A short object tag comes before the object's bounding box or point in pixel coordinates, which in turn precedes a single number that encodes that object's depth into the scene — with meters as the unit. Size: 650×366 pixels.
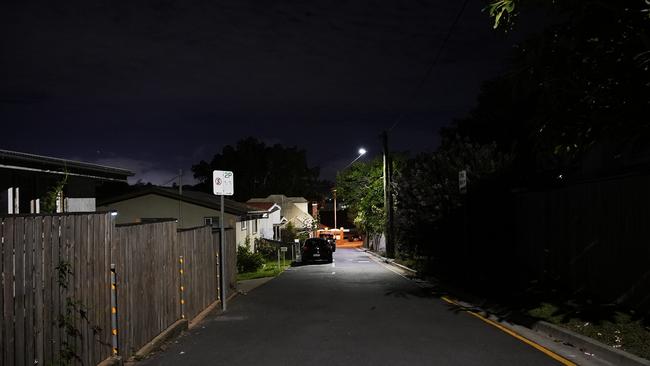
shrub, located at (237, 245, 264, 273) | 28.38
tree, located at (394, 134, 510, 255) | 19.91
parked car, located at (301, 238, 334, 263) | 33.06
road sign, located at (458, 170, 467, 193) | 16.39
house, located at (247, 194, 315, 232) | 76.75
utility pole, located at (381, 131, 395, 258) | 34.81
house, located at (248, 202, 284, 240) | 48.76
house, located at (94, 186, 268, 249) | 28.64
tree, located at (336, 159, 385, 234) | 47.88
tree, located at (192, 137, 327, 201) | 95.31
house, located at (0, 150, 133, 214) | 9.13
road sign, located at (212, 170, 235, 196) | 13.11
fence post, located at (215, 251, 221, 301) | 13.81
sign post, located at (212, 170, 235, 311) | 12.85
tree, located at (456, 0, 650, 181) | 8.17
